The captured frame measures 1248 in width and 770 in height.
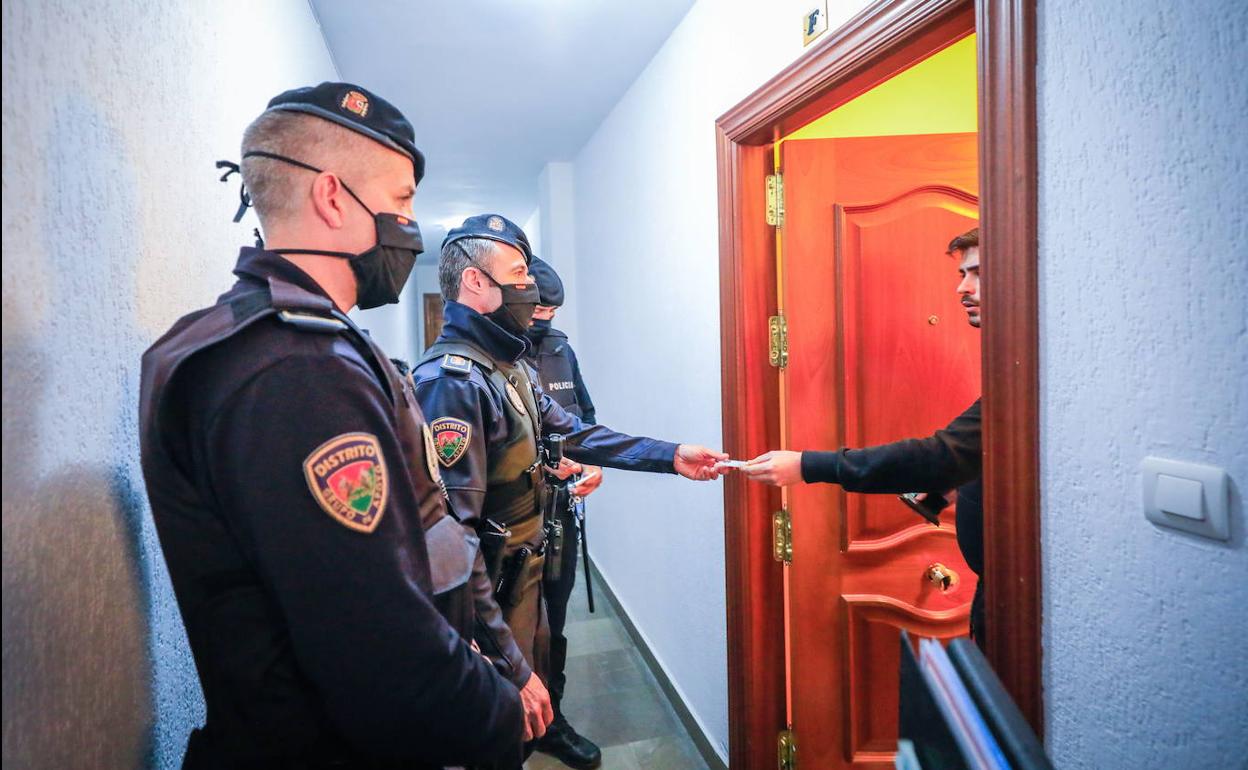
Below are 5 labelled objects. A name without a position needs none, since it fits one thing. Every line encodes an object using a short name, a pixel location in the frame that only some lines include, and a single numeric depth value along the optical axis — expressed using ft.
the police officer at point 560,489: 7.76
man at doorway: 4.80
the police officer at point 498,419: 5.06
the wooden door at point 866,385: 6.18
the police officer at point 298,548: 2.37
